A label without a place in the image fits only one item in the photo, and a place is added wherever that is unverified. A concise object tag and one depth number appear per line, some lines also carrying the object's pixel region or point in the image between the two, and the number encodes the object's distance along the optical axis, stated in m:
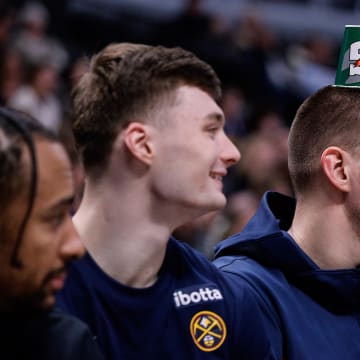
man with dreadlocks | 3.01
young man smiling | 3.68
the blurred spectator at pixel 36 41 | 13.74
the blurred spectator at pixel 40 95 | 12.79
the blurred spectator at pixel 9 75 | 12.27
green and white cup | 4.85
